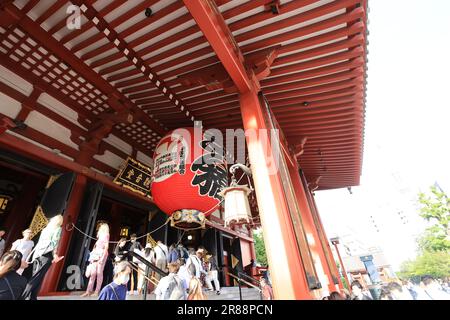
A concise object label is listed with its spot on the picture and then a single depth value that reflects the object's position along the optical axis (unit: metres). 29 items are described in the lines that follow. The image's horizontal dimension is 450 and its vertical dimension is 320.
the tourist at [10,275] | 2.73
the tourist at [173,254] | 5.88
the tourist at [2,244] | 4.56
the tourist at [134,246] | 5.26
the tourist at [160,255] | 5.41
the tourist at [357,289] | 2.63
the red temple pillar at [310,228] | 4.60
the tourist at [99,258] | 4.28
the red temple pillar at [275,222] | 2.19
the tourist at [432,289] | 2.08
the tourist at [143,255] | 4.98
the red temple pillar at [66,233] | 3.89
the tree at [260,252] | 21.91
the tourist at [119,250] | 4.72
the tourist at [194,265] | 5.42
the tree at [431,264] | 14.77
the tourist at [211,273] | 6.28
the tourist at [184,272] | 4.95
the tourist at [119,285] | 2.58
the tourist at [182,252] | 6.40
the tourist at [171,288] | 2.89
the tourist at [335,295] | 2.31
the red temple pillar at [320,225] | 5.53
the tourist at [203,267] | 6.12
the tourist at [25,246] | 3.65
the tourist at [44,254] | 3.36
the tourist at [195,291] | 2.86
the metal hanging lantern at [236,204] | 2.47
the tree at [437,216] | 14.83
